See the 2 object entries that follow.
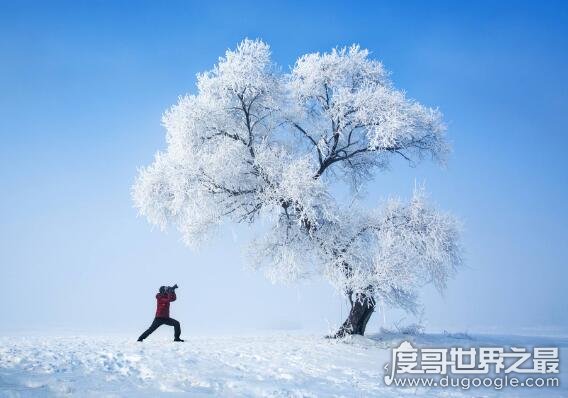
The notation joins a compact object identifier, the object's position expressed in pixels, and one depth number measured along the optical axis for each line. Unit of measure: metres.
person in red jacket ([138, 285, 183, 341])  14.80
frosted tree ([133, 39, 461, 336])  17.25
